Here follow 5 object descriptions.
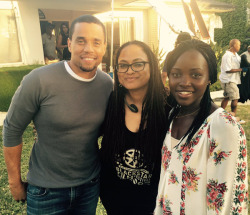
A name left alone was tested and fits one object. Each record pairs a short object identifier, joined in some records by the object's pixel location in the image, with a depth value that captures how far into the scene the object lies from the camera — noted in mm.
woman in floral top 1318
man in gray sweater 1912
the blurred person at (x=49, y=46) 10734
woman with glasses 1957
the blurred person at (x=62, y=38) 12086
